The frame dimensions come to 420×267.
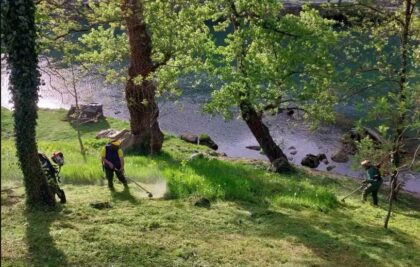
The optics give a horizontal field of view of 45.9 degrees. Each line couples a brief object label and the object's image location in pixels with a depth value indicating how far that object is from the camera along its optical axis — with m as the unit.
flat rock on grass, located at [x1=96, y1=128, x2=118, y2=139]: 31.55
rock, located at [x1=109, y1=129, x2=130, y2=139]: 29.72
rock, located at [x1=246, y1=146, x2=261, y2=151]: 34.17
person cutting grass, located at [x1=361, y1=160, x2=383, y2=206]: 20.23
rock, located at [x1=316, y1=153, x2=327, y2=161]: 31.73
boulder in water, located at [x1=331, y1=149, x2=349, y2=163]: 31.45
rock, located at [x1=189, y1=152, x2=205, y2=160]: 23.95
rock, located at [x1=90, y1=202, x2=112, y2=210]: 13.98
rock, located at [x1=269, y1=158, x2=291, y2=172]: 25.34
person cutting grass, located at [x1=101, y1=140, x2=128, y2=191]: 16.41
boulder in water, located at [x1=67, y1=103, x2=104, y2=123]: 34.66
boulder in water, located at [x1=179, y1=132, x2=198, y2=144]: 33.62
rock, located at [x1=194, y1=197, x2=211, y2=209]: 15.69
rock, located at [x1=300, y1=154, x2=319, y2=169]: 31.09
